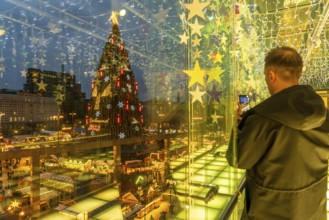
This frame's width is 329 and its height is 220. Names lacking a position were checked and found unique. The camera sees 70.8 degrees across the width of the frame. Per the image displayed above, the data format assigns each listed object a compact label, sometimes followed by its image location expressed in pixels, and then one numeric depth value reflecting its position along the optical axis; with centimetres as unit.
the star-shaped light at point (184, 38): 172
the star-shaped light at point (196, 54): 176
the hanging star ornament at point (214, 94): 207
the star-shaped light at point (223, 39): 218
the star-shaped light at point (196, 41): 178
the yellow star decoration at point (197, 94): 161
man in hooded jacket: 78
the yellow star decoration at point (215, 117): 259
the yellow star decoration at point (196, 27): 152
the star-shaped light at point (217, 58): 196
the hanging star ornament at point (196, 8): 141
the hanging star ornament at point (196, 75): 152
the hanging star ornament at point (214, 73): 171
